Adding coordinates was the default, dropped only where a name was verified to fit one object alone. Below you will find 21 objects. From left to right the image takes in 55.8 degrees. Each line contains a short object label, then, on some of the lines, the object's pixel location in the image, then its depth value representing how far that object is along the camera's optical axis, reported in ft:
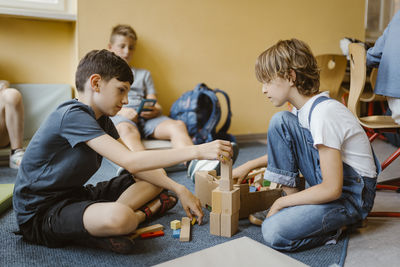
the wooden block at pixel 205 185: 5.07
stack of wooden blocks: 4.17
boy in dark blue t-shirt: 3.73
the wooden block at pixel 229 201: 4.16
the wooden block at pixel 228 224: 4.25
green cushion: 5.06
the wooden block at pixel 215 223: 4.30
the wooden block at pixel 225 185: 4.19
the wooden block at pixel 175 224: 4.40
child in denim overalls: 3.92
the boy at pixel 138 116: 7.52
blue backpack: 8.63
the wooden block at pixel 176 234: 4.29
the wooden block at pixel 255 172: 5.37
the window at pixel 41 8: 8.18
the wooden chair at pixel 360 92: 5.85
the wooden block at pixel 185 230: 4.19
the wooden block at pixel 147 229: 4.21
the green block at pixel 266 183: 5.62
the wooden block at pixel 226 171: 4.11
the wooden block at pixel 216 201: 4.22
